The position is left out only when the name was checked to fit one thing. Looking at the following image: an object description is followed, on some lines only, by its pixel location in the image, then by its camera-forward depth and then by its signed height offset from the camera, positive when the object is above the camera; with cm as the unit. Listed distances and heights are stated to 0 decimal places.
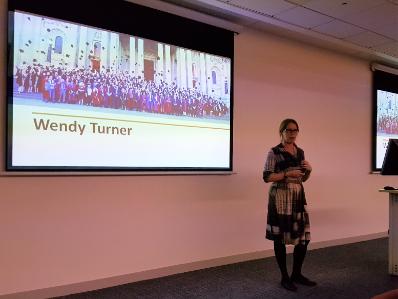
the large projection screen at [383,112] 567 +56
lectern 374 -82
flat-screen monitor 378 -10
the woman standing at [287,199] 316 -41
